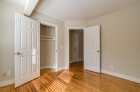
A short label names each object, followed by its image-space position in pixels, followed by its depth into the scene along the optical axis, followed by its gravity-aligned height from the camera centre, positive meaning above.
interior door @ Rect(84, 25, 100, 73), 3.02 -0.12
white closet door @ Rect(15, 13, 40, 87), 1.97 -0.12
